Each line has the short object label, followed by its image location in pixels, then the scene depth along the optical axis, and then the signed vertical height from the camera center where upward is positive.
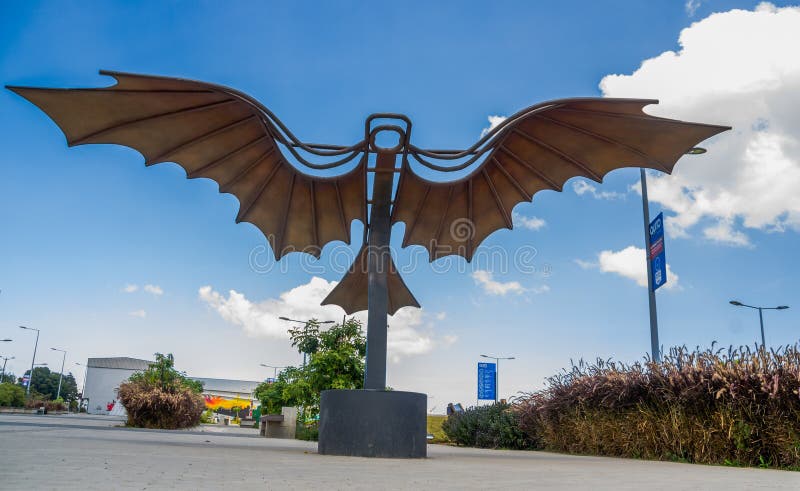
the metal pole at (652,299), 12.33 +2.30
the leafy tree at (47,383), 108.25 +0.41
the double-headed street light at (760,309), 32.38 +5.47
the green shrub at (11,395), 57.44 -1.06
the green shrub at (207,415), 36.46 -1.35
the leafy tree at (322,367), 21.72 +1.08
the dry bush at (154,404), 17.23 -0.40
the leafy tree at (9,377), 111.72 +1.25
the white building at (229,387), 103.42 +0.99
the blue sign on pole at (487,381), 26.50 +0.96
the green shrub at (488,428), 13.65 -0.60
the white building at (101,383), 75.25 +0.60
